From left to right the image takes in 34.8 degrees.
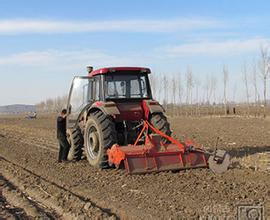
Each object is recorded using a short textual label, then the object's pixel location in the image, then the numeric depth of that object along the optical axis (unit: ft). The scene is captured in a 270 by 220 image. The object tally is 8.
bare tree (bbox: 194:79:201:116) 168.25
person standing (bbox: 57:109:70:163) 36.71
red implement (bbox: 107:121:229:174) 28.04
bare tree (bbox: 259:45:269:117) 121.73
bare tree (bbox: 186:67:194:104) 178.81
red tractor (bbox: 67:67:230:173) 28.40
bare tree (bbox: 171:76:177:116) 195.71
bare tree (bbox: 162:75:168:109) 196.65
